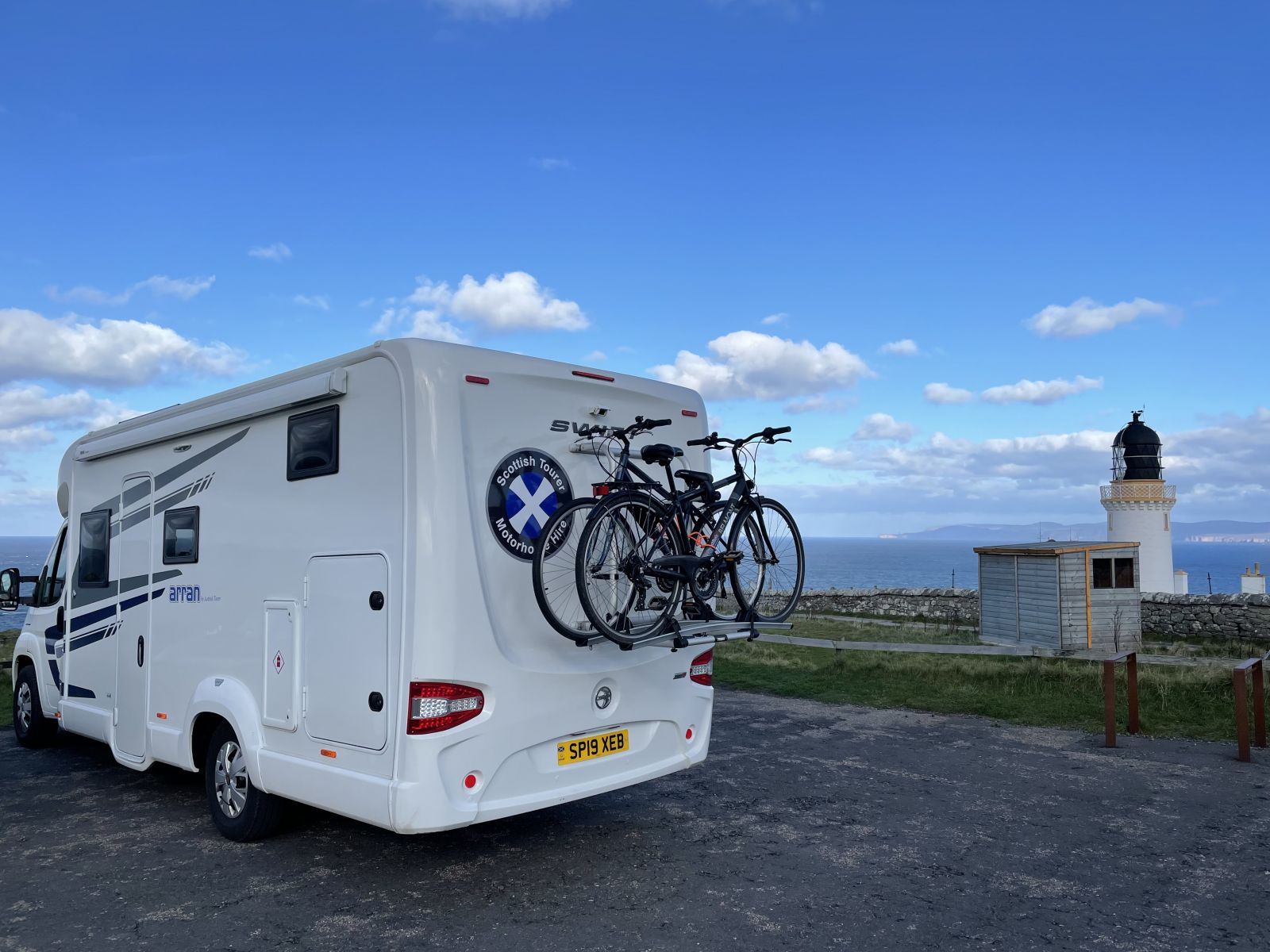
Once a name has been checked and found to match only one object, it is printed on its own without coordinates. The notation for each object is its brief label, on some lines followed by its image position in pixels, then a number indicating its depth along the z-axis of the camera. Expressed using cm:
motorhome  459
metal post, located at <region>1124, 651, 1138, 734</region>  873
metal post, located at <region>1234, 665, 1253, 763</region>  760
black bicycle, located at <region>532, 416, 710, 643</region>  485
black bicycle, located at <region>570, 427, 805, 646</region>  497
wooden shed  1585
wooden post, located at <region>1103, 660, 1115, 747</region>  803
